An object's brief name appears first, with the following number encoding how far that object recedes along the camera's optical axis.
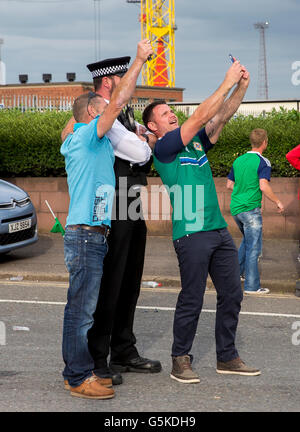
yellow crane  59.56
